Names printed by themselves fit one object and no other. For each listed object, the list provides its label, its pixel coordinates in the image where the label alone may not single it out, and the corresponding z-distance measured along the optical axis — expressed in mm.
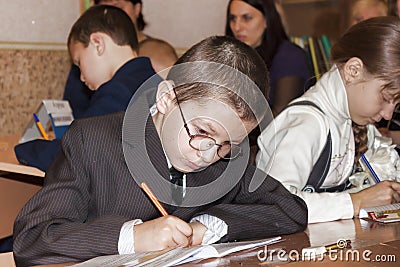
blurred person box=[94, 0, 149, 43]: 3291
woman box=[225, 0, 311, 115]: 3234
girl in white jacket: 1680
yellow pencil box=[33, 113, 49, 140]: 2603
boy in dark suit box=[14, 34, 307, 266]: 1218
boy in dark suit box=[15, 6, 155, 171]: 2244
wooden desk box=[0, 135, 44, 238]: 2385
